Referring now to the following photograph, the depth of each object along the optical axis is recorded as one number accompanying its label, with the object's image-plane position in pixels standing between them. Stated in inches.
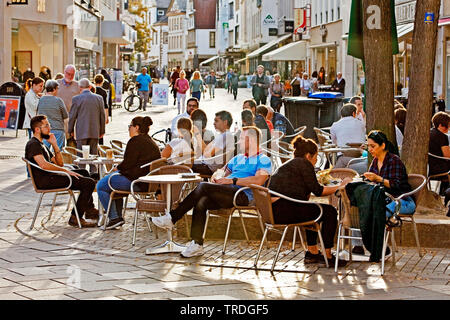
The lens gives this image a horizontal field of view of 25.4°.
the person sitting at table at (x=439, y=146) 514.6
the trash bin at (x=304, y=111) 826.2
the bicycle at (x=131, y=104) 1526.8
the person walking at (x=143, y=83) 1521.5
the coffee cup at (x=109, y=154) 506.6
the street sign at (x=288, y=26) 2709.2
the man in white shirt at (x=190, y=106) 574.8
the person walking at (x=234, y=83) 2132.0
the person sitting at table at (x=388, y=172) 376.5
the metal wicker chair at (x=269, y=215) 362.0
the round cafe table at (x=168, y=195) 397.4
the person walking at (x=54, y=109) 630.5
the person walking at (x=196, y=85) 1455.5
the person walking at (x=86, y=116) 627.5
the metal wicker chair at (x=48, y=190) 461.1
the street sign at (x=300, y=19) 2420.3
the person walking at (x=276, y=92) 1296.8
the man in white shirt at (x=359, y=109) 640.4
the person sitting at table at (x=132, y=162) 449.4
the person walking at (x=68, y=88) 713.0
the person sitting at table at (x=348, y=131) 565.0
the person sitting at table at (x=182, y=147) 480.1
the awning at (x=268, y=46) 2846.0
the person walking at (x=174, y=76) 1796.3
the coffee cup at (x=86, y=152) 516.5
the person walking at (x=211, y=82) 2204.7
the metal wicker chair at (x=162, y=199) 417.4
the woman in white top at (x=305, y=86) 1796.3
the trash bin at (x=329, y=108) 827.4
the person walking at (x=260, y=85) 1374.3
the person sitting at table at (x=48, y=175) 464.8
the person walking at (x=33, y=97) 679.1
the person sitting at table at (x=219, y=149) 477.4
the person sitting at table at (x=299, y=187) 364.2
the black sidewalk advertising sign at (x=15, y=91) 1000.2
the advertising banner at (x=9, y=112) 991.0
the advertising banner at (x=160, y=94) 1742.1
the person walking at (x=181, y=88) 1446.9
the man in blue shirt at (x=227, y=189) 396.8
